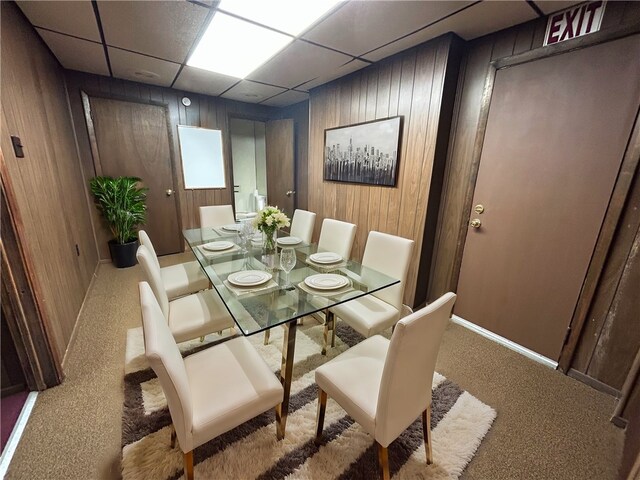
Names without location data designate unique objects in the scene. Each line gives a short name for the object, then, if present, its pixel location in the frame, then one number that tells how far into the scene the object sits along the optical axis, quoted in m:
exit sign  1.51
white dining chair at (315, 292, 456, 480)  0.87
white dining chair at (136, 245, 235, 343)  1.46
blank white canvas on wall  3.85
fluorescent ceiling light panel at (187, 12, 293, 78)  1.95
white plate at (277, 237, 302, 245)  2.28
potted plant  3.16
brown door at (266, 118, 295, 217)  4.14
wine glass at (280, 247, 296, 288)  1.55
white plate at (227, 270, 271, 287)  1.46
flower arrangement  1.81
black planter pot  3.30
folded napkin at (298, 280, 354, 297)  1.44
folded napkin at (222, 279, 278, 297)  1.43
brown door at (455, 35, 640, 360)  1.53
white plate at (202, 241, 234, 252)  2.05
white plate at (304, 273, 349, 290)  1.46
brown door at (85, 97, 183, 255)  3.28
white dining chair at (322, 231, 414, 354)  1.65
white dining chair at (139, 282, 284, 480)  0.84
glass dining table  1.27
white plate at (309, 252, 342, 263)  1.85
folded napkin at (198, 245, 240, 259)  1.97
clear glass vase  1.94
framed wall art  2.46
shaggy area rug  1.14
